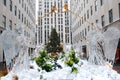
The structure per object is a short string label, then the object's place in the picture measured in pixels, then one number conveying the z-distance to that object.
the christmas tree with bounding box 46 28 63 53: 53.66
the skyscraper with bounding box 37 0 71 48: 120.00
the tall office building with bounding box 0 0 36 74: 24.88
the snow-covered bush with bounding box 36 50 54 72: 11.95
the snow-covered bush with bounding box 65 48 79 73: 14.94
